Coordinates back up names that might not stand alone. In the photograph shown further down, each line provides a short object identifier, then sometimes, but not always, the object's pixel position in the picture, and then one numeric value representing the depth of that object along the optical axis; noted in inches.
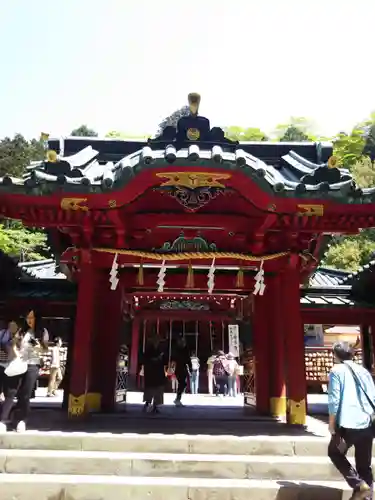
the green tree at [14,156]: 1600.6
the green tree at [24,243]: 1049.6
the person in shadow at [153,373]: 399.5
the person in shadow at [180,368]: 474.3
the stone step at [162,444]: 246.4
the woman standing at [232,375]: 653.9
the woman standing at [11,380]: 270.7
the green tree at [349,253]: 1238.1
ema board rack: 671.1
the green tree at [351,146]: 1974.7
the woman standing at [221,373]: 659.4
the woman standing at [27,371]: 265.0
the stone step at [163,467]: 228.1
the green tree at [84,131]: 2274.4
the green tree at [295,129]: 2234.3
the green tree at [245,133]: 2153.1
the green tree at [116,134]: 2145.1
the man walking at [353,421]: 185.6
